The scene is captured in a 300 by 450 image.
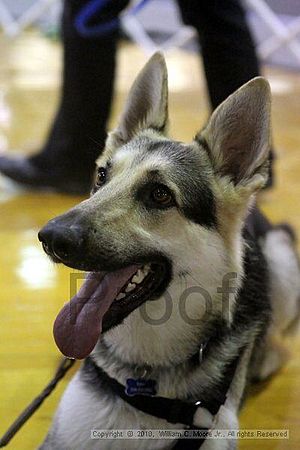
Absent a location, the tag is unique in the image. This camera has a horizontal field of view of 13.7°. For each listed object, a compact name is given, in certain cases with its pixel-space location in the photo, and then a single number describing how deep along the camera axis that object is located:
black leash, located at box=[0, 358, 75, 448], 1.62
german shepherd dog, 1.51
